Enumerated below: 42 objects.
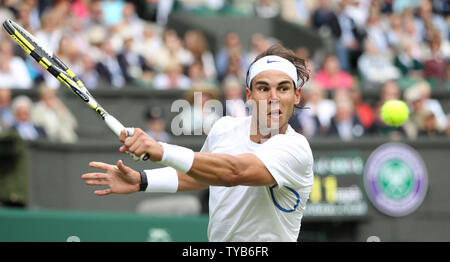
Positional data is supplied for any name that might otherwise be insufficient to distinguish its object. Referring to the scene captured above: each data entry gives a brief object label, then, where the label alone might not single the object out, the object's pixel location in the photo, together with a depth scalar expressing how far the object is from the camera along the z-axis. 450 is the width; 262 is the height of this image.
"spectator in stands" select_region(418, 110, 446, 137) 15.21
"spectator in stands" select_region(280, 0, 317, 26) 19.47
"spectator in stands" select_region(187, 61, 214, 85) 15.31
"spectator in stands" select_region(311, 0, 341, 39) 19.23
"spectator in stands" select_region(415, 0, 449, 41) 19.80
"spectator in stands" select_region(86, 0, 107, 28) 15.69
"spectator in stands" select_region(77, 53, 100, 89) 14.41
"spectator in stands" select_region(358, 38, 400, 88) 17.44
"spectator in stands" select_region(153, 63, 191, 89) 15.27
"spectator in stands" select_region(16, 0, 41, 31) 14.63
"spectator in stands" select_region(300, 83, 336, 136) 14.59
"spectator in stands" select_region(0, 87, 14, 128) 12.83
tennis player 5.86
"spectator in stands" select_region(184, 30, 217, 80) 16.31
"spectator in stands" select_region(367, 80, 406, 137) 14.94
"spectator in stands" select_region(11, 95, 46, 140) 12.73
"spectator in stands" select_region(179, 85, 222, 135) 13.29
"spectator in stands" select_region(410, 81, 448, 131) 15.58
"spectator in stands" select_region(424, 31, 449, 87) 17.83
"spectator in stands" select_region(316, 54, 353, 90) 16.17
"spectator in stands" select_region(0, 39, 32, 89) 13.57
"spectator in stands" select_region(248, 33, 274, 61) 16.47
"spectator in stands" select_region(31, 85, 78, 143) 13.27
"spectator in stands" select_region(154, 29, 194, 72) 15.64
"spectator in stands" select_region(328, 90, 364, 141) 14.75
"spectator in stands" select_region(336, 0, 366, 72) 18.30
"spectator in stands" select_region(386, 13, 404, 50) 18.88
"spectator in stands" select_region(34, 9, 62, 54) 14.47
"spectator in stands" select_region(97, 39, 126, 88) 14.99
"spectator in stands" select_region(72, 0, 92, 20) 15.83
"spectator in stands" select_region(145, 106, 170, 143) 13.52
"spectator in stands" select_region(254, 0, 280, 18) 19.25
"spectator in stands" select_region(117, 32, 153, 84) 15.27
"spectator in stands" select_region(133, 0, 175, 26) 18.08
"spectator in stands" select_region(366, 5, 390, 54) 18.56
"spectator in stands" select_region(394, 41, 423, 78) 17.95
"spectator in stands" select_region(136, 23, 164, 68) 15.70
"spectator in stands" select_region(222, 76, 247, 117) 13.41
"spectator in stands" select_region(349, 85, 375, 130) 15.30
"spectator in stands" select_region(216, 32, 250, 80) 15.91
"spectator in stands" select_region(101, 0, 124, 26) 16.55
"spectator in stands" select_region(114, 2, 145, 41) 16.00
